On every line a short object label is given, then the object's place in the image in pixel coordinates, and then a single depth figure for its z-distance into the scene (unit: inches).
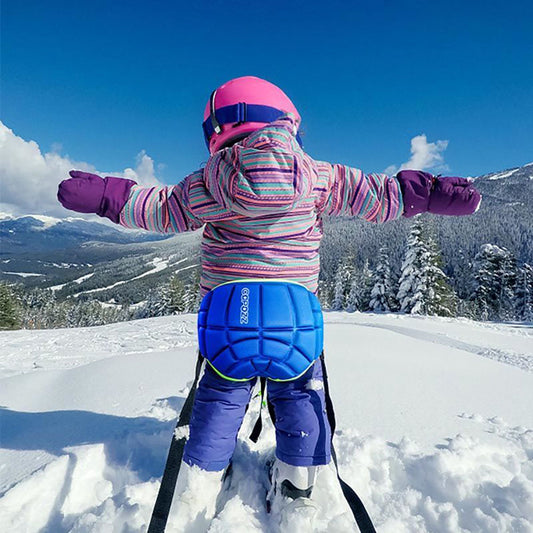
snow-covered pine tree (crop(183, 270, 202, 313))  1240.7
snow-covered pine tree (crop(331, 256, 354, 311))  1310.3
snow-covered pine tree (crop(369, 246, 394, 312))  1065.5
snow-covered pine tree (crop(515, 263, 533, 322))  1300.4
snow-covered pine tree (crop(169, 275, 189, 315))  1230.9
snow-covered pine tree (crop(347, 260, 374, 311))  1153.4
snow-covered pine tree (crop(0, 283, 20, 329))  1067.9
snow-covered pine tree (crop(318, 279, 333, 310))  1850.8
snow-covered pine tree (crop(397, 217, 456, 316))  882.1
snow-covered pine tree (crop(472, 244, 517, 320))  1352.1
